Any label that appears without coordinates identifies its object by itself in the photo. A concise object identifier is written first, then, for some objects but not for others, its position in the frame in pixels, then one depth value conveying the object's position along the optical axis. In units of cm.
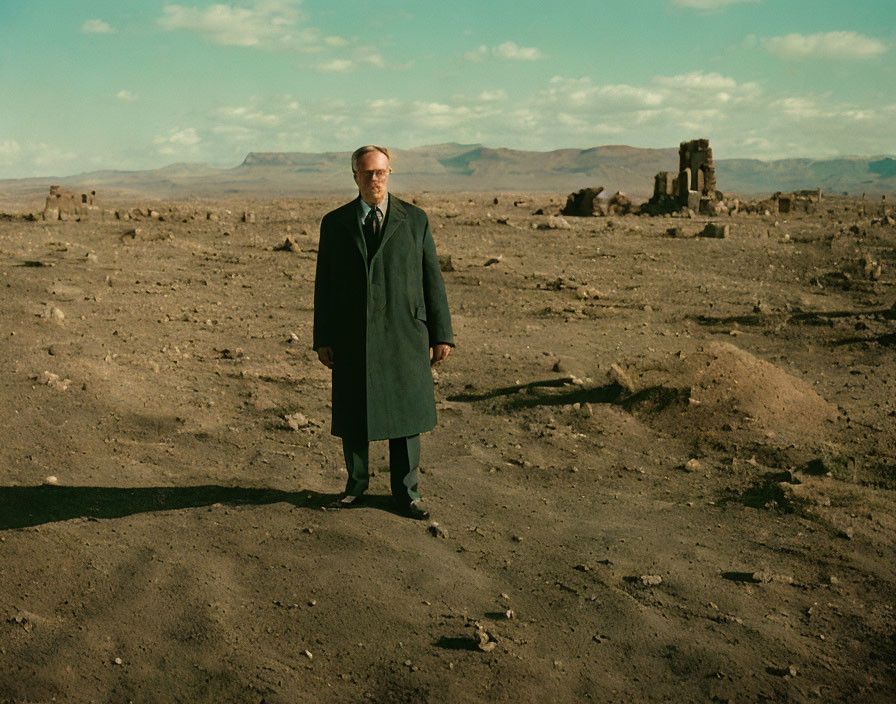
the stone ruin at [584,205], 2467
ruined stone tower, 2558
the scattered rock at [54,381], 602
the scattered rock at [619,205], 2605
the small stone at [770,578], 383
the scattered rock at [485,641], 312
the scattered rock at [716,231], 1692
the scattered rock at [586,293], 1132
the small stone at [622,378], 664
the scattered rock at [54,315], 788
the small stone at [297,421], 587
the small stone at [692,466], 545
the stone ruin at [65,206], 1862
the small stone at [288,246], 1395
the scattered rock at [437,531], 419
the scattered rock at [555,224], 1845
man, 407
